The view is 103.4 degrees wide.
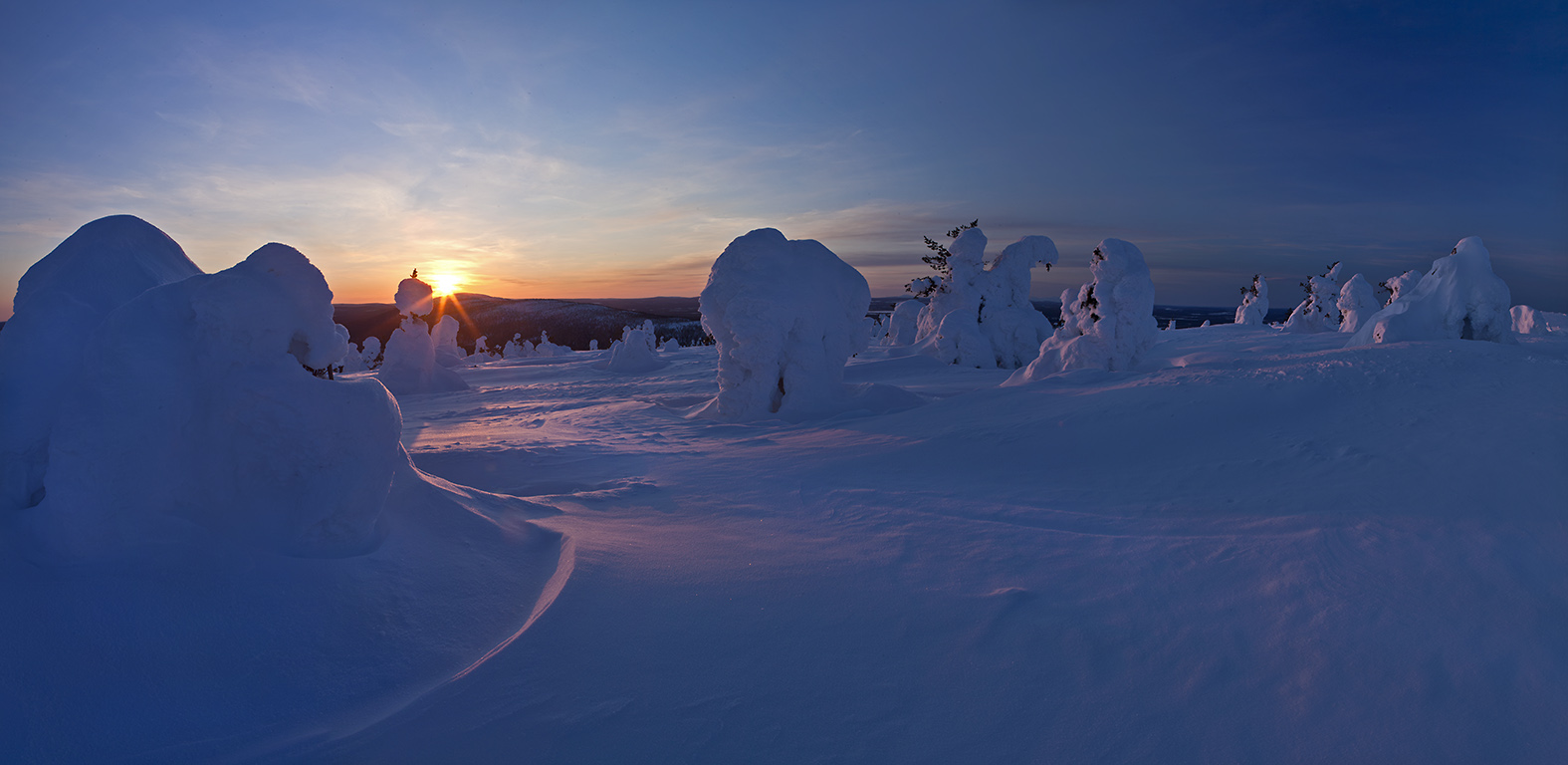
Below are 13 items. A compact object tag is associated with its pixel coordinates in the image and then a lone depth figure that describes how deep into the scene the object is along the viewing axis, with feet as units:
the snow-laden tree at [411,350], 73.05
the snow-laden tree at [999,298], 88.84
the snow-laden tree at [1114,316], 57.72
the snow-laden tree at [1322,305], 118.32
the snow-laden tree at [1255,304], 145.69
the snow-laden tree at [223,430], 12.19
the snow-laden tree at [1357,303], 103.14
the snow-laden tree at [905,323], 129.39
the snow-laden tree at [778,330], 48.03
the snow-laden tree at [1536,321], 92.94
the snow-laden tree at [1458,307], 44.29
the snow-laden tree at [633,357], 96.22
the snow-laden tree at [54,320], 13.16
